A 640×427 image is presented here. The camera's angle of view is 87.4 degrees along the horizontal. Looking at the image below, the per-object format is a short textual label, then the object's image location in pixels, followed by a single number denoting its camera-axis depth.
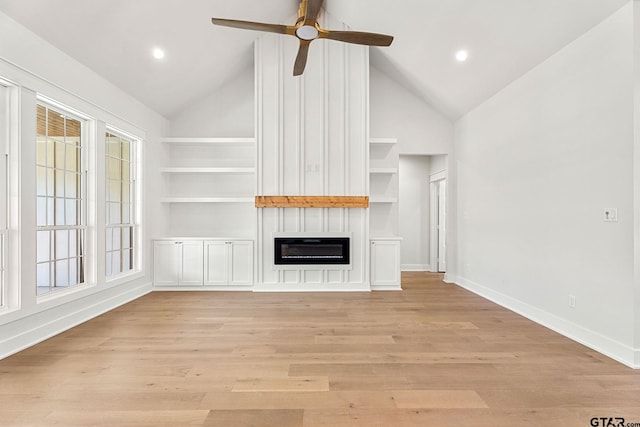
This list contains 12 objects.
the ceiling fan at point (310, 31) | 2.85
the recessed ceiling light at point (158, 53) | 4.12
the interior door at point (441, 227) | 6.87
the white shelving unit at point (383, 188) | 5.77
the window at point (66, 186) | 3.65
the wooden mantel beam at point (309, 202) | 5.04
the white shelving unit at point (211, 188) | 5.72
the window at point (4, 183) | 2.82
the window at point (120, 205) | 4.43
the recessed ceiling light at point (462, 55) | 4.13
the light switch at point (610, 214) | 2.74
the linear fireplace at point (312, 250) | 5.08
